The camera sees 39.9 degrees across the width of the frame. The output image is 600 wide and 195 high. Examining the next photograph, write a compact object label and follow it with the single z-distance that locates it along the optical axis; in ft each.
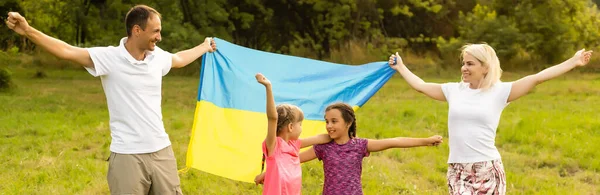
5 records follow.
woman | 17.53
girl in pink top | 17.39
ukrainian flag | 21.09
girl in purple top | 18.01
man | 16.20
